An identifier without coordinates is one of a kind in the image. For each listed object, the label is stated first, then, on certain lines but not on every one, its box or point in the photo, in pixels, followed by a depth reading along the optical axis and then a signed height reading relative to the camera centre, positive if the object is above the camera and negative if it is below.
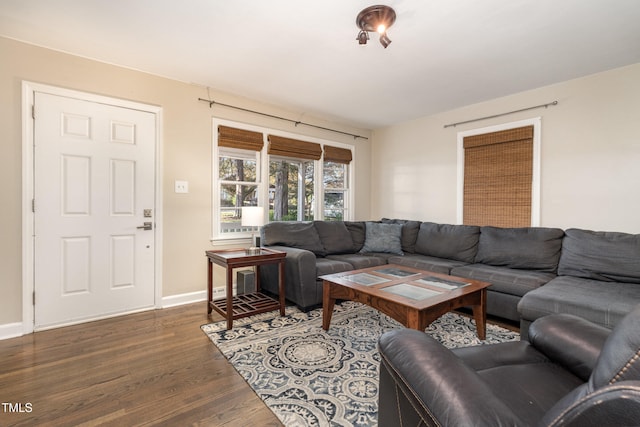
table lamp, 2.92 -0.07
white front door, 2.60 -0.02
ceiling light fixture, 1.99 +1.32
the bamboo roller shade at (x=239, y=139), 3.52 +0.87
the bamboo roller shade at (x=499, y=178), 3.46 +0.42
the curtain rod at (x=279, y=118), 3.44 +1.24
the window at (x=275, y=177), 3.61 +0.46
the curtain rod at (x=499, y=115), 3.24 +1.18
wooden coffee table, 1.98 -0.61
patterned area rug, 1.60 -1.05
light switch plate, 3.25 +0.24
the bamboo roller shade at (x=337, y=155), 4.57 +0.87
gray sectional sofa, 2.21 -0.52
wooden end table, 2.63 -0.76
